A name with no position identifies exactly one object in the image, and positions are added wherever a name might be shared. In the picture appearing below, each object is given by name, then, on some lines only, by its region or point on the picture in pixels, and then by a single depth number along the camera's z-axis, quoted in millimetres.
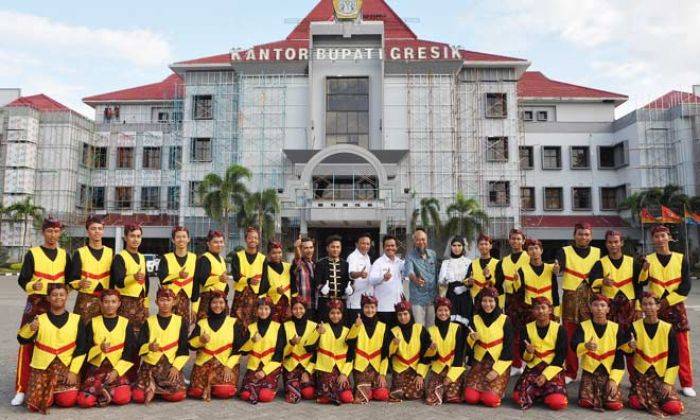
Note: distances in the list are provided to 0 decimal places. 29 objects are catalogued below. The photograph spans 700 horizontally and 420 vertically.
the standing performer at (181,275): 6648
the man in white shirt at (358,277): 7105
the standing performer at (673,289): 6344
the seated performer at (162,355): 5859
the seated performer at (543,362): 5789
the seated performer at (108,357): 5691
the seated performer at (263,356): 5986
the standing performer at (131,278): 6320
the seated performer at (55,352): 5598
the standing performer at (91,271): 6180
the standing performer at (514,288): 7062
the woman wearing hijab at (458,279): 6969
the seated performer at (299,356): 6125
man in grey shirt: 7098
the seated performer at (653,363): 5633
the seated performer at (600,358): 5723
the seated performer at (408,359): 6129
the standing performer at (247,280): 7125
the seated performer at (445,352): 6051
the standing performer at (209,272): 6855
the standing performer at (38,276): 5824
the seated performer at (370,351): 6129
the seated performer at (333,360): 5980
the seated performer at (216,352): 6062
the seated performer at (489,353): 5914
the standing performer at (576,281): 6695
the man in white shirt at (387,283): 7000
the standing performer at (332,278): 7094
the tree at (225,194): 26734
